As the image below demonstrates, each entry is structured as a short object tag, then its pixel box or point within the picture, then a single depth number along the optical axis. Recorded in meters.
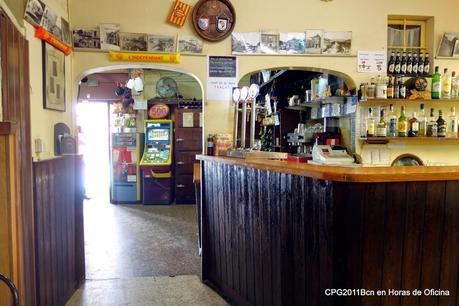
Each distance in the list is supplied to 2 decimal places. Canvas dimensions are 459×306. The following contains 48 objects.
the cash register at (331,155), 3.94
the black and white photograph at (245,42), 3.53
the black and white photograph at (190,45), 3.48
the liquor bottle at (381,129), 3.77
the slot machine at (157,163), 7.39
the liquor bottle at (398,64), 3.96
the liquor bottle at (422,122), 3.98
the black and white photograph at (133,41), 3.40
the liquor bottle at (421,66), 3.95
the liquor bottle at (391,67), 3.96
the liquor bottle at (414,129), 3.88
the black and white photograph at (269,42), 3.55
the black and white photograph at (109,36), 3.36
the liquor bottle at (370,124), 3.81
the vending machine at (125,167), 7.58
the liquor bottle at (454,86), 3.90
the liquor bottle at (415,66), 3.96
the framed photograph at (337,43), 3.61
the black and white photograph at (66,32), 3.09
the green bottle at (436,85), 3.85
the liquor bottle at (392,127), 3.83
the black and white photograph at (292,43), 3.57
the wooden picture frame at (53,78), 2.71
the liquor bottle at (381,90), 3.64
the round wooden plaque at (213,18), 3.47
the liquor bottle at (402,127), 3.86
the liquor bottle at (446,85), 3.87
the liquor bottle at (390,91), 3.77
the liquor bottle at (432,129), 3.92
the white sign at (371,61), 3.69
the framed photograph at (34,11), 2.41
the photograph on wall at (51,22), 2.69
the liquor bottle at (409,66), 3.96
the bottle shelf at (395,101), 3.80
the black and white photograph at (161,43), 3.44
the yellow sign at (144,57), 3.38
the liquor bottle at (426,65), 3.95
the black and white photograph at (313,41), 3.59
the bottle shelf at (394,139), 3.77
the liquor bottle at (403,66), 3.94
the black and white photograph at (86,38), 3.32
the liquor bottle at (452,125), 3.98
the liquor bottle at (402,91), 3.81
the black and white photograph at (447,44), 3.88
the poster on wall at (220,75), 3.55
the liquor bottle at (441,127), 3.91
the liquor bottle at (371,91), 3.66
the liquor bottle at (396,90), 3.82
